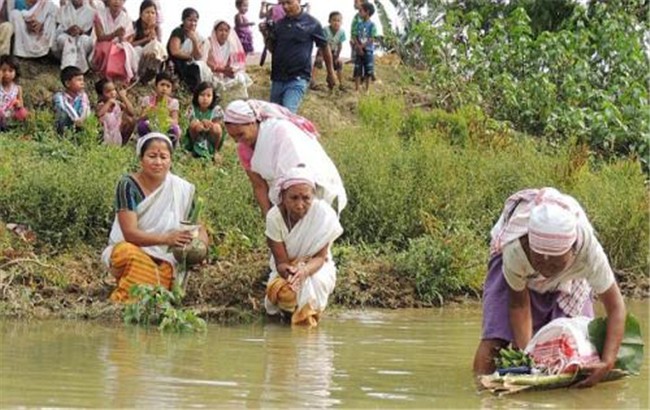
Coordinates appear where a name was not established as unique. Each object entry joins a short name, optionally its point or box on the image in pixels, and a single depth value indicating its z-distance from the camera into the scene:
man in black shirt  13.97
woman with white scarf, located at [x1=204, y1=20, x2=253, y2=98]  15.30
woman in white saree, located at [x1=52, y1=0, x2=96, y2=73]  14.59
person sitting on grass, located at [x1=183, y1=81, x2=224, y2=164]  13.50
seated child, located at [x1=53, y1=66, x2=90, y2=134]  13.54
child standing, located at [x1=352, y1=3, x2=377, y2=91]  16.91
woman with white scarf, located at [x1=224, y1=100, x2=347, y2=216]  9.40
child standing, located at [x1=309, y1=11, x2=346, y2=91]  17.05
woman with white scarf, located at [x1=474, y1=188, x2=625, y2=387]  6.32
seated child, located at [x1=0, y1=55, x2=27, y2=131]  13.46
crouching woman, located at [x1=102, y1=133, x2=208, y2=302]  9.39
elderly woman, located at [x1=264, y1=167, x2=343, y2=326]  9.08
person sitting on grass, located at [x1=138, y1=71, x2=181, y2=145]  13.31
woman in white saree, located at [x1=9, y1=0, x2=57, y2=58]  14.45
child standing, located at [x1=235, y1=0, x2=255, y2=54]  16.61
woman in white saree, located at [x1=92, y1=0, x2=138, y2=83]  14.48
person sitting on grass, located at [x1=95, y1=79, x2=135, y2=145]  13.63
